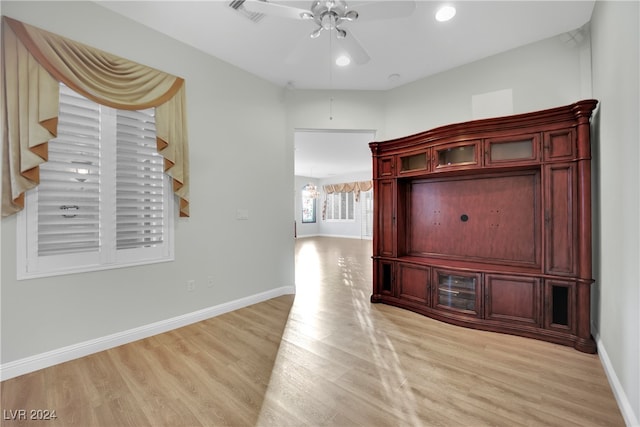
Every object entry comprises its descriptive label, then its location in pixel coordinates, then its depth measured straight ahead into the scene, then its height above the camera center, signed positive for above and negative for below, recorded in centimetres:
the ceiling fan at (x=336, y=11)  182 +139
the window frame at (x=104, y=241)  212 -24
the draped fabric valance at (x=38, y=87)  202 +103
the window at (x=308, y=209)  1281 +22
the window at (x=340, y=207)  1240 +31
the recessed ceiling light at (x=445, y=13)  249 +183
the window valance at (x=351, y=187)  1140 +113
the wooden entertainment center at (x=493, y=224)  250 -11
